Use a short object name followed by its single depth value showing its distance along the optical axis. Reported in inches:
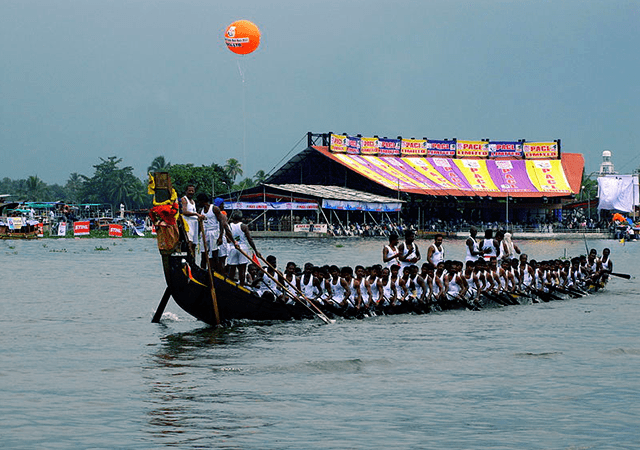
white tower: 7770.7
